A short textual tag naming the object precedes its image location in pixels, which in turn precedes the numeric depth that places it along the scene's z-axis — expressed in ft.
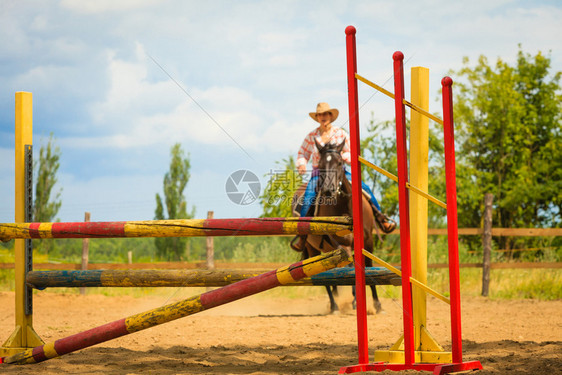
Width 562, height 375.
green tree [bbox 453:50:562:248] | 113.29
